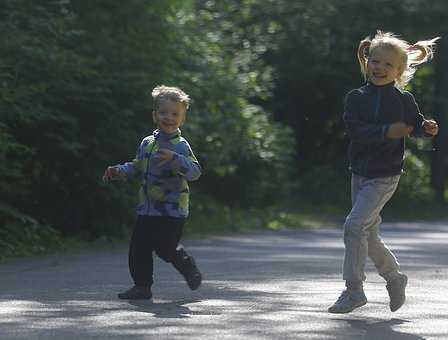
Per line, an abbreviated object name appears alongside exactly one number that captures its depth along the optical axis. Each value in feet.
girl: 52.95
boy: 58.29
